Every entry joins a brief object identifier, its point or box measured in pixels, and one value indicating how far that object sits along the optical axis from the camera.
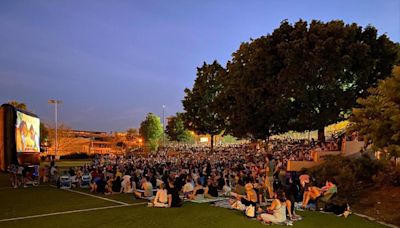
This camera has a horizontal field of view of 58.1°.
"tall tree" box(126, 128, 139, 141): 98.53
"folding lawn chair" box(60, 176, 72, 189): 19.55
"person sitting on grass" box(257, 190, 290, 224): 10.21
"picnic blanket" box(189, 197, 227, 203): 14.30
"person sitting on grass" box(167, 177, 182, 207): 12.87
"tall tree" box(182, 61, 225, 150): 40.56
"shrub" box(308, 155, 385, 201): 14.16
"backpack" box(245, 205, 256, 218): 11.10
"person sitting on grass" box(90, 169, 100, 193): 17.25
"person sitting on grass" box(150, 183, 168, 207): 12.90
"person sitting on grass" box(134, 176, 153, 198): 15.03
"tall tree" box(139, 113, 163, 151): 80.91
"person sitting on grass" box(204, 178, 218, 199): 15.34
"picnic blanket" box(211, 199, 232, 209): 13.05
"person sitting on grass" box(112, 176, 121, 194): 16.78
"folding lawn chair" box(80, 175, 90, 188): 20.09
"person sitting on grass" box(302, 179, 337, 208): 12.43
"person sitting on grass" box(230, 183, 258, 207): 11.43
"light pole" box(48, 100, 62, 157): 53.20
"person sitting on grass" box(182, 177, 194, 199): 14.94
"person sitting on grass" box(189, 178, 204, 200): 14.79
